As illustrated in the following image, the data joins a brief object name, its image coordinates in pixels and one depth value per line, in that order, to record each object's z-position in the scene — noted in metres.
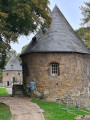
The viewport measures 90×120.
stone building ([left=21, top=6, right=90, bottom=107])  18.61
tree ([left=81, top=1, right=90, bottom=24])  30.09
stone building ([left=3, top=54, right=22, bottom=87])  57.84
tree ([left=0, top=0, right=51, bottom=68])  14.42
